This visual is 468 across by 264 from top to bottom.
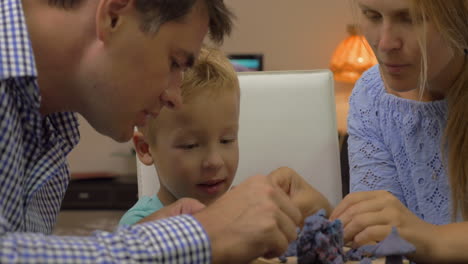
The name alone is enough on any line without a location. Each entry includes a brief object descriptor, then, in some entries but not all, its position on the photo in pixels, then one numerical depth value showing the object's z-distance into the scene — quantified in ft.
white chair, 5.89
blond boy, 4.79
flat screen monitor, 16.20
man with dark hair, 2.76
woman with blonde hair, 3.71
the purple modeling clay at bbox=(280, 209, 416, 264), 3.08
